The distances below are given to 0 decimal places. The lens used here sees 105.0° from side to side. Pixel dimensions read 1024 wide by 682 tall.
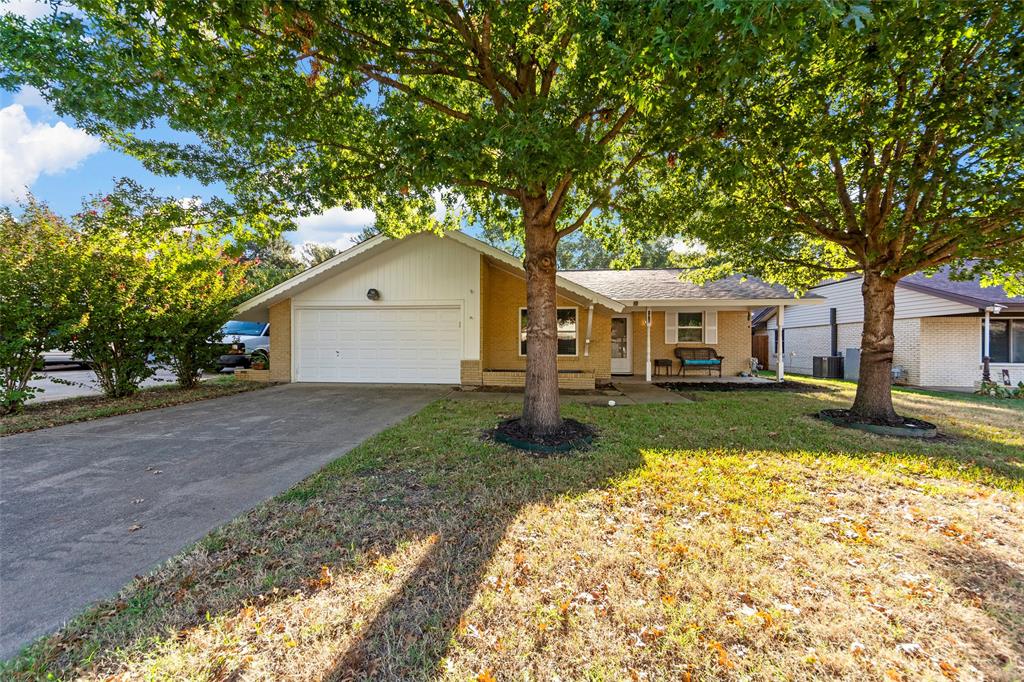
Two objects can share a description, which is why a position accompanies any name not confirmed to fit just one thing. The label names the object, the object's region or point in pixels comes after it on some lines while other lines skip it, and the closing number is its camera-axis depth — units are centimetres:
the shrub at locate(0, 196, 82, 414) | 680
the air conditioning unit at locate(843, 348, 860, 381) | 1492
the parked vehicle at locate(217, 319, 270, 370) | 1451
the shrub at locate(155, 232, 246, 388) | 843
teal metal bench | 1314
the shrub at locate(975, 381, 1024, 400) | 1106
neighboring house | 1203
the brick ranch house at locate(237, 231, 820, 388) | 1103
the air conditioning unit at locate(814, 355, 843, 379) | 1545
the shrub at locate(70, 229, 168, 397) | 776
